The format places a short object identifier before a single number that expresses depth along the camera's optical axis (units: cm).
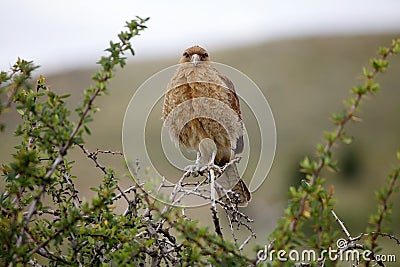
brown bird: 1096
